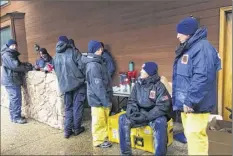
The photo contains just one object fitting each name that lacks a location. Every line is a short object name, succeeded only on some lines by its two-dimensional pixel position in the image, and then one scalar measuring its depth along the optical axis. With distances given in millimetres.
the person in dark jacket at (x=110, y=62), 3153
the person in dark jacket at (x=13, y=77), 3021
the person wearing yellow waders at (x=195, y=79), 1368
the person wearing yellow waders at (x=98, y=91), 2098
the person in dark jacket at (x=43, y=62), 2727
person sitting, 1843
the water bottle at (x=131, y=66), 3133
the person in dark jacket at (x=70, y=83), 2404
